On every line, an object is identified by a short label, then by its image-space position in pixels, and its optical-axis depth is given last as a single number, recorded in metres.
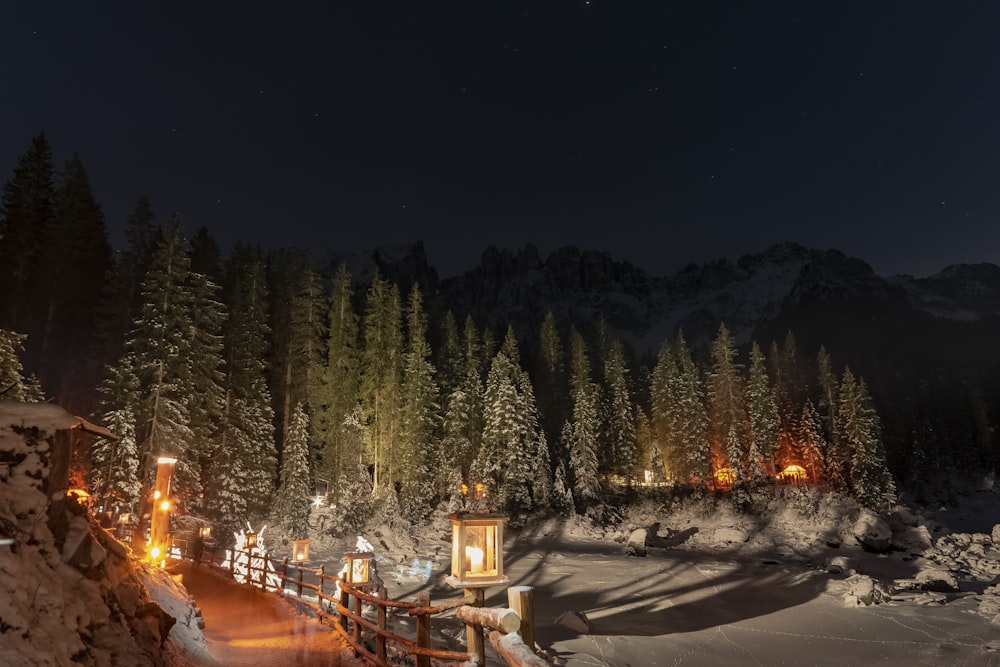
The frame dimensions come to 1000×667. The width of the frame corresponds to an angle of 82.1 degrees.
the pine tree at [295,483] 36.06
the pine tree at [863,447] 51.06
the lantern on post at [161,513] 17.78
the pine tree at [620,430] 54.94
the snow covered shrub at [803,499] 48.19
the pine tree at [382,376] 45.59
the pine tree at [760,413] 52.84
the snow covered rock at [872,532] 42.78
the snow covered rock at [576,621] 23.66
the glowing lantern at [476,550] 11.01
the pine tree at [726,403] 53.66
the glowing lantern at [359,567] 18.88
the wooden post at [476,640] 8.60
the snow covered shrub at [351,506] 39.22
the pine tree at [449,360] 51.94
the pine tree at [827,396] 57.56
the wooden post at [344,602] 14.89
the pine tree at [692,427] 53.56
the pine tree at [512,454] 45.31
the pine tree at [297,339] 43.75
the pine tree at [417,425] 43.62
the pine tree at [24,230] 36.03
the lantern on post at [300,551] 25.80
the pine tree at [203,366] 30.39
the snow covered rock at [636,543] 40.09
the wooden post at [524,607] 7.56
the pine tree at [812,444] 55.09
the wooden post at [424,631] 10.02
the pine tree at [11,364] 20.59
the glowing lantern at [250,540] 23.00
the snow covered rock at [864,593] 28.08
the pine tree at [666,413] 56.41
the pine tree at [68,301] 35.94
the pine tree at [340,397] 43.12
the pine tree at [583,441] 48.91
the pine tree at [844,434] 52.97
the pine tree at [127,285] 32.72
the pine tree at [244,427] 32.84
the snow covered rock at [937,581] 31.06
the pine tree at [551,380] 55.53
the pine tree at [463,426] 47.44
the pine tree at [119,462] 25.02
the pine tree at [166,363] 27.09
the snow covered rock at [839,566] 36.56
